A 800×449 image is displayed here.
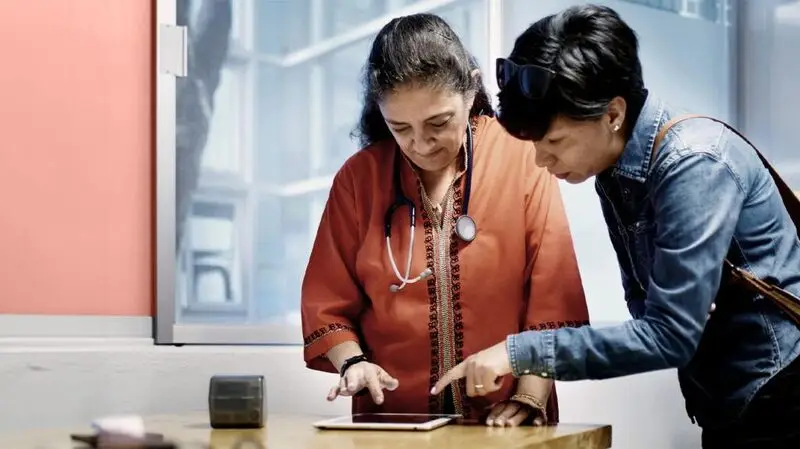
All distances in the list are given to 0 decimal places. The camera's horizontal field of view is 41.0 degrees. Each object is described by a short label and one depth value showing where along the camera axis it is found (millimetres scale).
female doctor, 2156
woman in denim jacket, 1687
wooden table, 1728
